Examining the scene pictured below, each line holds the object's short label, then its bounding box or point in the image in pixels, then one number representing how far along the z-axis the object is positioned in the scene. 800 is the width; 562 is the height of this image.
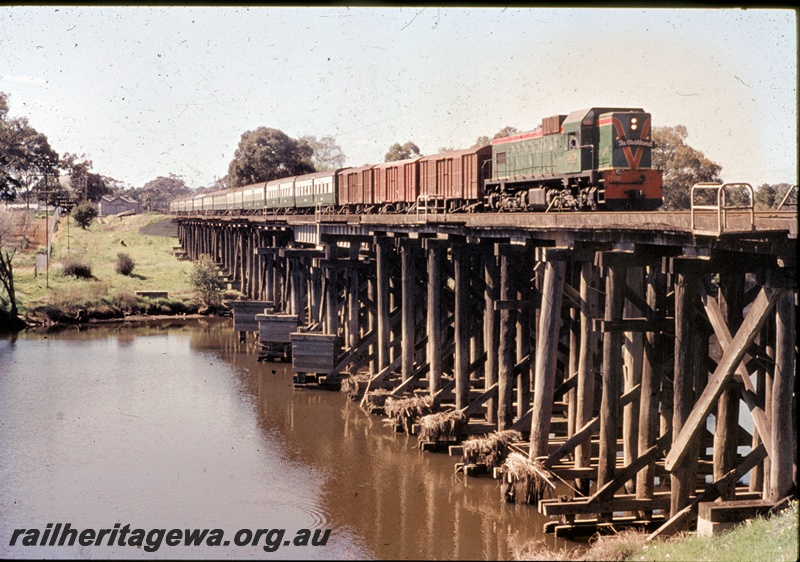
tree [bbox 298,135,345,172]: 104.44
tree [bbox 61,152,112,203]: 98.50
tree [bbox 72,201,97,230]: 75.19
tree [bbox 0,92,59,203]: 59.59
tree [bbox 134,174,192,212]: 151.50
